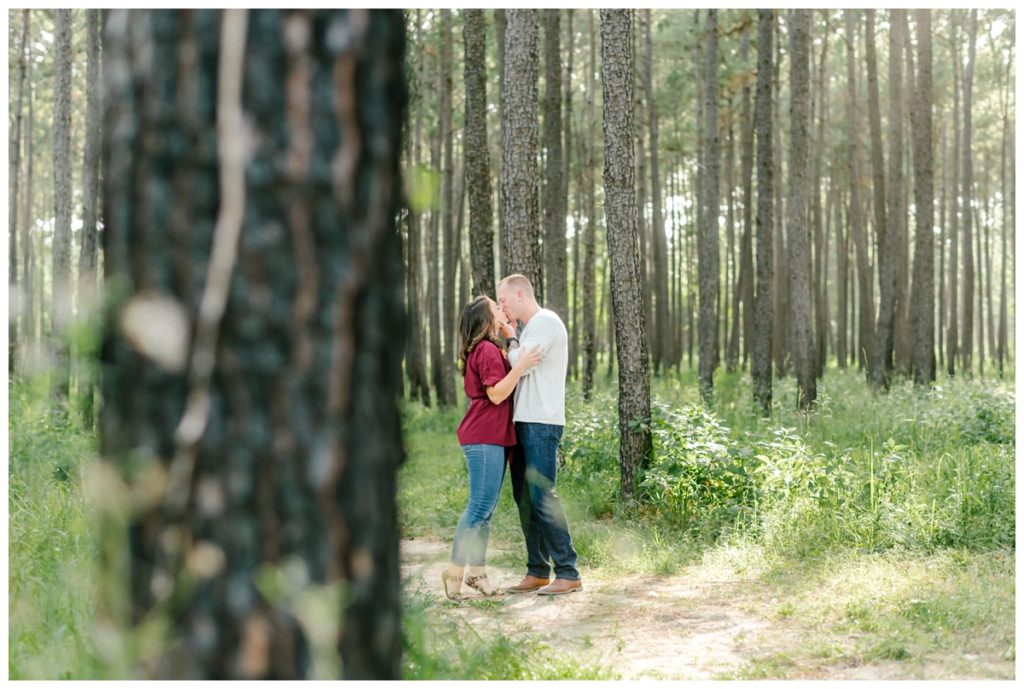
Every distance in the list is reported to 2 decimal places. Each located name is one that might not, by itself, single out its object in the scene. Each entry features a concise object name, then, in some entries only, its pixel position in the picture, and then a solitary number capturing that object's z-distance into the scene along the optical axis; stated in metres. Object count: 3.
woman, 6.39
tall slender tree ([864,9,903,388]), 18.11
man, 6.52
